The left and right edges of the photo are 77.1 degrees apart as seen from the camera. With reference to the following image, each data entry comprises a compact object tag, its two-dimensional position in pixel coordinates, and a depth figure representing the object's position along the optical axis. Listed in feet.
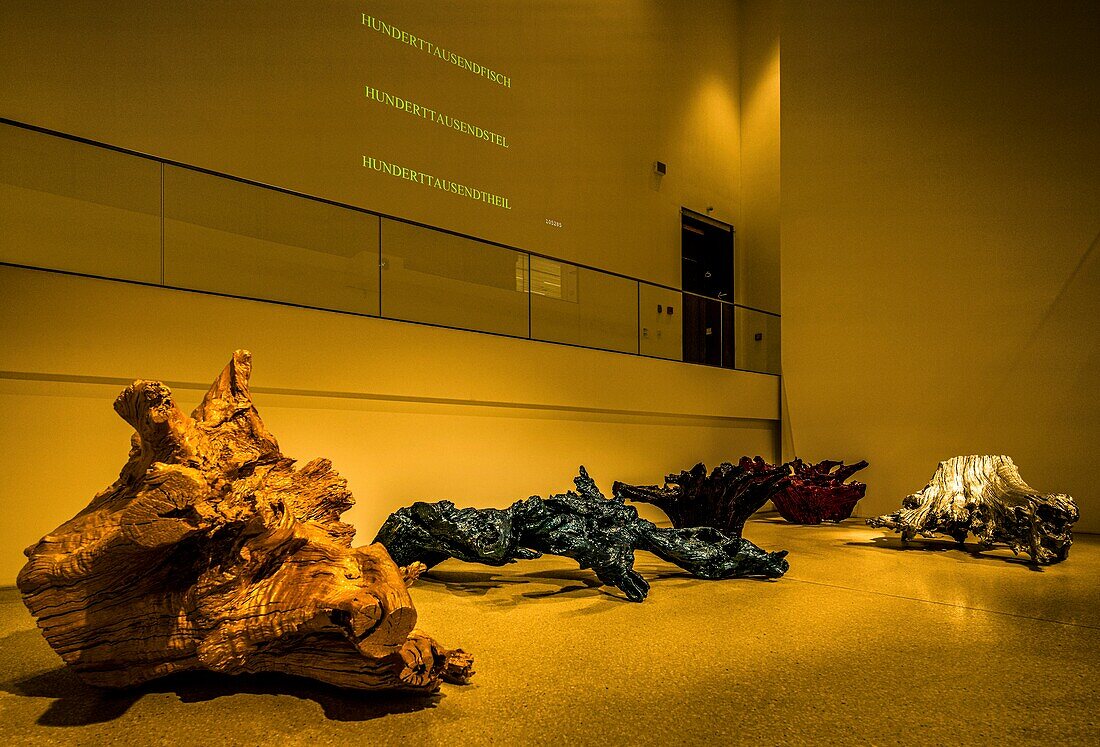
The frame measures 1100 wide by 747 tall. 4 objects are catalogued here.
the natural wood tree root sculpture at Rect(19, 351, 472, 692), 4.80
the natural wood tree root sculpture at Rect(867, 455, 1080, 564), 12.59
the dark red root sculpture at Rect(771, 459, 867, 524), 19.39
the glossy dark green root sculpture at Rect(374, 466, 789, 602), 9.53
